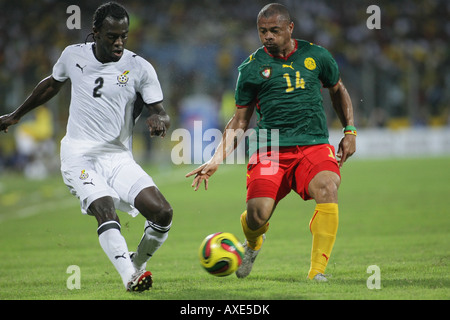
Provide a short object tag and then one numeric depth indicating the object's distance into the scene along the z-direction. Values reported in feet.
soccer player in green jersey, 41.83
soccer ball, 39.60
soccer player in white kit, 40.42
